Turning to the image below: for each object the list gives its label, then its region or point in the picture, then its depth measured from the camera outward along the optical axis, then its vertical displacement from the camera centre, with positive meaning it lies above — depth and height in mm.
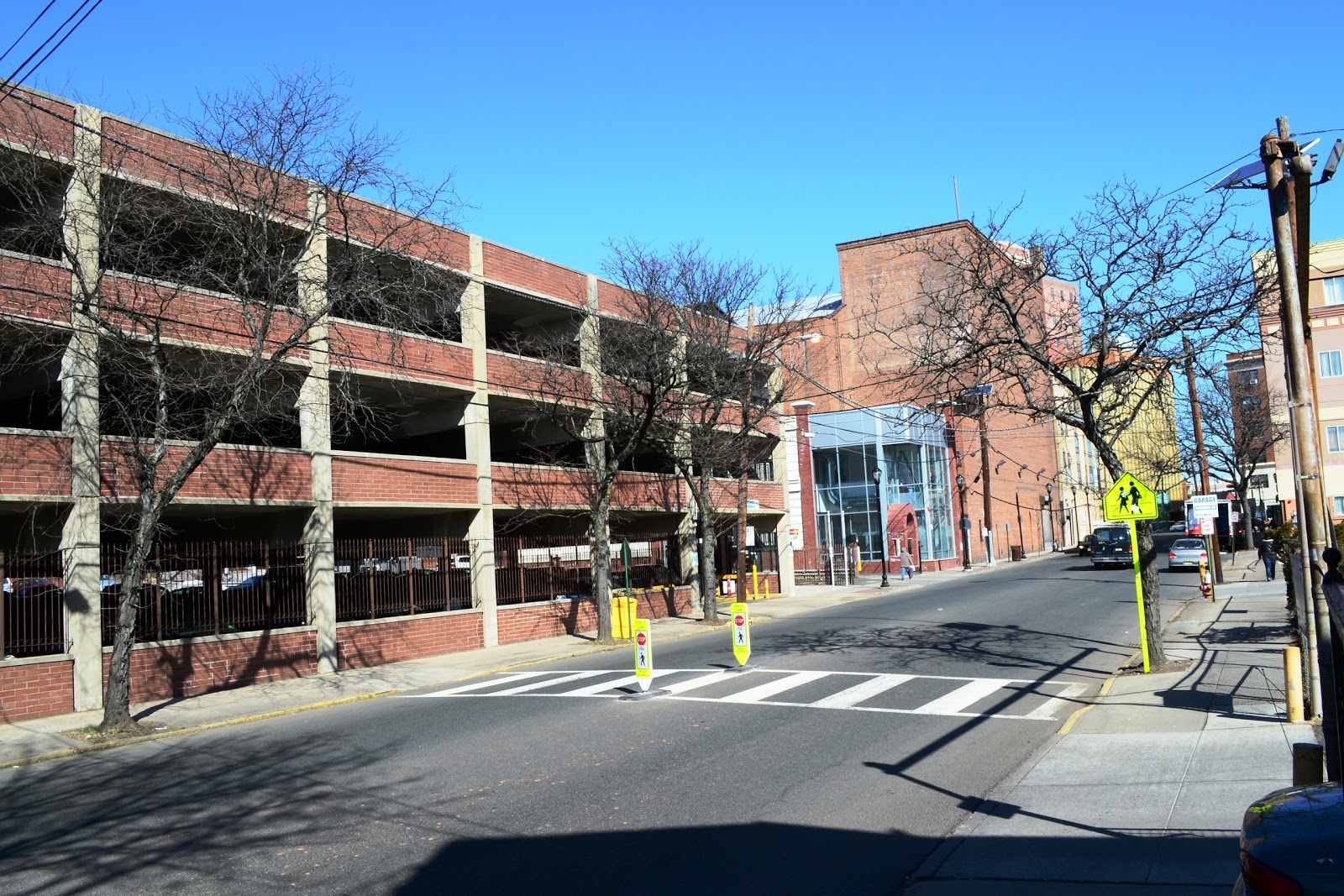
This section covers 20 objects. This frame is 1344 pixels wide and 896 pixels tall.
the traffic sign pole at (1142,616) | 13969 -1499
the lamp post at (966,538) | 51438 -1143
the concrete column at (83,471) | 15461 +1405
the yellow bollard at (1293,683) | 9633 -1744
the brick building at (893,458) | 50094 +3141
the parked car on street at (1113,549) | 41750 -1702
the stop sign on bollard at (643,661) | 14250 -1772
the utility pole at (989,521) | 49875 -406
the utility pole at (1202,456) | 31059 +1790
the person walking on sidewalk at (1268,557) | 30364 -1767
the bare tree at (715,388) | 26391 +3777
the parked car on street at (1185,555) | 41156 -2058
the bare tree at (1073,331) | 14133 +2576
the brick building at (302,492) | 15500 +1115
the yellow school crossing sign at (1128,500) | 13984 +82
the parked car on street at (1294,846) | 3164 -1143
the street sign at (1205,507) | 28719 -144
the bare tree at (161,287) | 14000 +4251
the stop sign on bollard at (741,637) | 16172 -1715
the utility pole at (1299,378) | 8883 +1069
